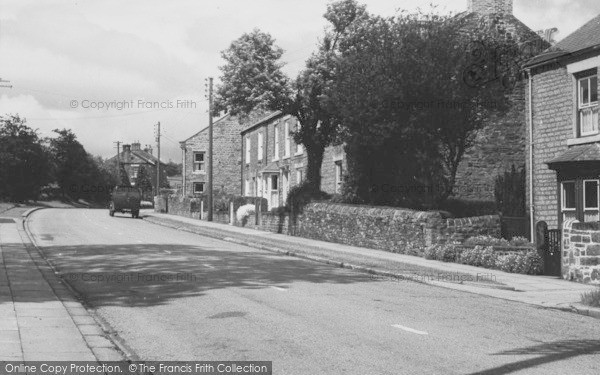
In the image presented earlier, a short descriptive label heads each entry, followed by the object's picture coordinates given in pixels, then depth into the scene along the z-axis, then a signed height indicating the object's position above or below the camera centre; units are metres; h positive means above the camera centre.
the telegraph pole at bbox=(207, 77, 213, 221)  46.51 +0.54
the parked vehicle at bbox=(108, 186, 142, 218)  51.84 +0.15
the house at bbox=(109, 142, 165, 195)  118.85 +7.65
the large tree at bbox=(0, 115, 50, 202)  74.00 +4.11
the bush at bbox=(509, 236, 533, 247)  21.72 -1.19
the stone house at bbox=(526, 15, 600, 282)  21.98 +2.43
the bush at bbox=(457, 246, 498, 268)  20.30 -1.55
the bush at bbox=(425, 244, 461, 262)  21.93 -1.53
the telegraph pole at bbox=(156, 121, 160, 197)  74.54 +6.71
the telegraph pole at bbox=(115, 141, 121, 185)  101.72 +5.27
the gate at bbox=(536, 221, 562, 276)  18.34 -1.09
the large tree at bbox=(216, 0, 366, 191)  32.31 +5.69
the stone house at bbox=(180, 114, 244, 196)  70.62 +4.33
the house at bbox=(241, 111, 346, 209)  40.55 +2.68
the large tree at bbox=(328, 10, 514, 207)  25.72 +3.92
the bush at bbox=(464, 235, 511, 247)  21.80 -1.17
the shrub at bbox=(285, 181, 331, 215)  33.56 +0.31
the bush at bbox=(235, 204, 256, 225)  40.62 -0.55
